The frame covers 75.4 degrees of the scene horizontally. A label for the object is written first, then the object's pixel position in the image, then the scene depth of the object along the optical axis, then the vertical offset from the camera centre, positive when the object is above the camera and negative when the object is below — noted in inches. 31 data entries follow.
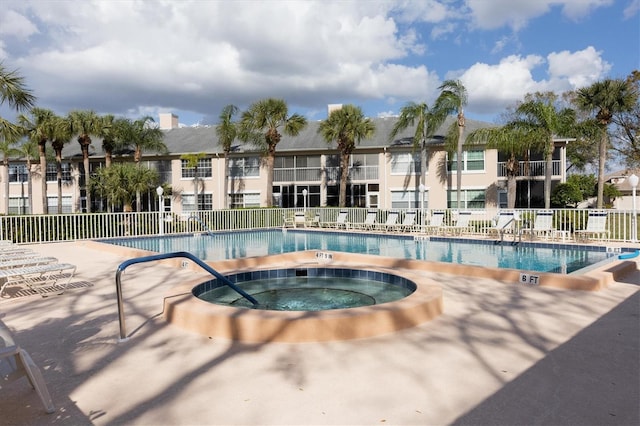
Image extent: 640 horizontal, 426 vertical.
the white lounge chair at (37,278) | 236.7 -50.3
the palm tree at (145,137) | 1097.4 +176.2
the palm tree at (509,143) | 807.1 +111.2
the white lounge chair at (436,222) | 649.0 -34.9
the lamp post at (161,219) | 666.8 -26.8
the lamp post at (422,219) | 696.2 -32.5
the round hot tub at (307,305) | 166.7 -53.1
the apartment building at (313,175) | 993.5 +68.6
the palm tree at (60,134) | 1019.3 +172.9
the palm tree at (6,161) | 1189.1 +134.3
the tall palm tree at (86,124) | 1030.4 +197.8
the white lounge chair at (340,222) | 794.8 -41.4
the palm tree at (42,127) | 1022.4 +189.1
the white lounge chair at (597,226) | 501.0 -33.9
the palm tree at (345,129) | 949.2 +164.5
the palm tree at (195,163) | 1103.6 +105.3
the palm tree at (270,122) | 932.0 +181.7
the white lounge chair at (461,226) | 623.5 -39.6
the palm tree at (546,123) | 791.7 +147.9
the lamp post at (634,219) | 465.1 -24.9
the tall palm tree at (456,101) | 843.4 +202.0
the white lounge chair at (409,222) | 696.4 -38.4
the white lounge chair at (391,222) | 712.4 -37.7
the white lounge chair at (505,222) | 522.0 -30.7
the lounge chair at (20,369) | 107.1 -44.0
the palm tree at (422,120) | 887.7 +174.9
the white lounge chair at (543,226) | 537.3 -35.4
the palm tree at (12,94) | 528.4 +143.3
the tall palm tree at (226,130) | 1022.4 +181.6
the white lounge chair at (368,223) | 741.3 -40.2
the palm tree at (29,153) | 1210.0 +150.9
